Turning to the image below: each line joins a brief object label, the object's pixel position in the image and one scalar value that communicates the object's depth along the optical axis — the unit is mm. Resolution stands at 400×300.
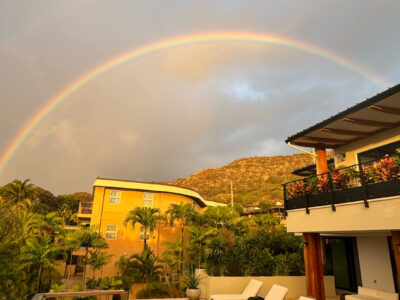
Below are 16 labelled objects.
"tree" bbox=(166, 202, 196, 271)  24469
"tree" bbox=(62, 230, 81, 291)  19406
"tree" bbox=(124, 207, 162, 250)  22453
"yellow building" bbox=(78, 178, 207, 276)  23984
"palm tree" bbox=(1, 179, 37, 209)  33344
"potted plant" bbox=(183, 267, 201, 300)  12305
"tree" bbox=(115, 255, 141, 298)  20119
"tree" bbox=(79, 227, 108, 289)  19719
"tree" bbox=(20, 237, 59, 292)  16516
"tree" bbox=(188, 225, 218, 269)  17484
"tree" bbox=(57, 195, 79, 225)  55850
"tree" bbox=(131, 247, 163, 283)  20633
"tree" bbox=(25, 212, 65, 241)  19938
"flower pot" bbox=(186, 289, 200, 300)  12289
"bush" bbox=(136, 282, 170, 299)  17531
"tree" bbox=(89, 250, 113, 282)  20016
